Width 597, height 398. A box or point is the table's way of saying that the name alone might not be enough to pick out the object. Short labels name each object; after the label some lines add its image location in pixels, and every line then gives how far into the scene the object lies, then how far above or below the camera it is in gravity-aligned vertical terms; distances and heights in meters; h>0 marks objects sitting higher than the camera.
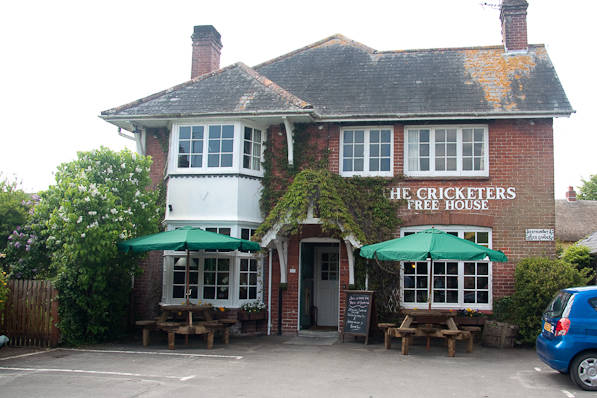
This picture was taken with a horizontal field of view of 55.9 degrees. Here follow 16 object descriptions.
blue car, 8.20 -1.03
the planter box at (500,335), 12.26 -1.47
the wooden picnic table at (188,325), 11.57 -1.36
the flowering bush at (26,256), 13.30 +0.00
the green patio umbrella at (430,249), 10.71 +0.31
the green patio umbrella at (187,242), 11.70 +0.37
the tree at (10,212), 14.00 +1.09
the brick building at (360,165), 13.57 +2.47
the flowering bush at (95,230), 11.61 +0.59
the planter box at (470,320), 12.89 -1.22
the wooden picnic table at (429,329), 11.02 -1.27
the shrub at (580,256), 20.02 +0.46
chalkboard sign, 12.62 -1.11
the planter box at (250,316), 13.56 -1.32
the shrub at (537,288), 12.16 -0.42
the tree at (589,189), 51.25 +7.42
